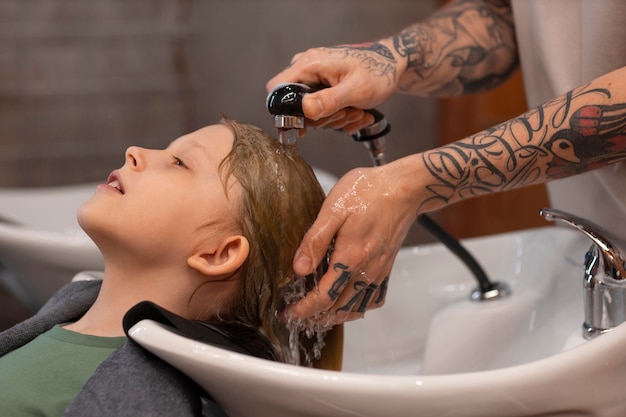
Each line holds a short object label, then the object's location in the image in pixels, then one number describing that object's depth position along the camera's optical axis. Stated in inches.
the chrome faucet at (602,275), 39.9
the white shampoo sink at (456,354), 30.6
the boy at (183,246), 39.9
